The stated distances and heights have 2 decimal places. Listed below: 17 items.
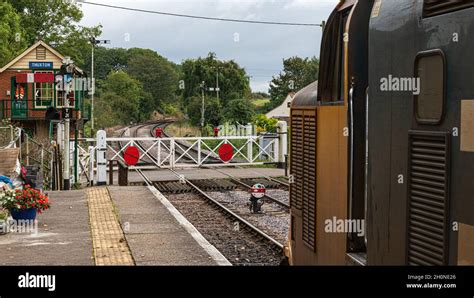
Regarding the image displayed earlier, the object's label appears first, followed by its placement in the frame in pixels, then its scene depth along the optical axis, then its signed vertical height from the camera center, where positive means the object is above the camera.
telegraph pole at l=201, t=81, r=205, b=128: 52.36 +1.21
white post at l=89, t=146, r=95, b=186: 23.19 -1.31
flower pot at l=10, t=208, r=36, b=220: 12.95 -1.65
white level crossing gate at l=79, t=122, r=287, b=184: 23.03 -1.26
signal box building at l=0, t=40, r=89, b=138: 37.44 +2.09
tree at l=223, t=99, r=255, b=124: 48.39 +0.83
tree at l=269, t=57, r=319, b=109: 68.94 +4.76
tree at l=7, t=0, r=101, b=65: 52.25 +7.63
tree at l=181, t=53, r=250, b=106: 62.31 +4.24
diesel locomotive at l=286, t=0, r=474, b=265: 3.92 -0.09
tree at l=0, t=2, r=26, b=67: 42.23 +5.64
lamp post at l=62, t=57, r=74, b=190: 21.08 -0.04
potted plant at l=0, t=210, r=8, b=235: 12.54 -1.80
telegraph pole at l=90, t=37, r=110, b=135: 48.66 +5.76
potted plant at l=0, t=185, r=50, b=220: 12.79 -1.42
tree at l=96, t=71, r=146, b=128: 62.59 +2.36
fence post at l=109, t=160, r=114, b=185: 23.47 -1.64
